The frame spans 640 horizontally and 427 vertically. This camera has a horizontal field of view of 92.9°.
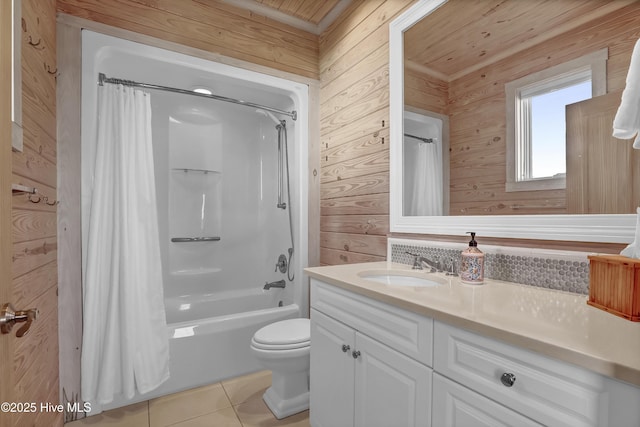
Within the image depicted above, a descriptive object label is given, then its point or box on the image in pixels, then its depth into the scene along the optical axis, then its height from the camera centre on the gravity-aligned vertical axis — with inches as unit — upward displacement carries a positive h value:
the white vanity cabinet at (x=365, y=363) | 36.3 -21.4
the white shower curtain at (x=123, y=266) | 64.9 -11.6
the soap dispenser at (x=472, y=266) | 45.6 -8.1
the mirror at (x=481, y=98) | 39.2 +20.3
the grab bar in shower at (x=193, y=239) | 108.9 -9.4
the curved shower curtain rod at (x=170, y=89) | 68.3 +31.3
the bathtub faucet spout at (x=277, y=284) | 102.5 -24.2
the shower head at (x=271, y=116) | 110.9 +36.6
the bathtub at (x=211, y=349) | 74.1 -34.6
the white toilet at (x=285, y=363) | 65.7 -32.9
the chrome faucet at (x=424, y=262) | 56.0 -9.6
